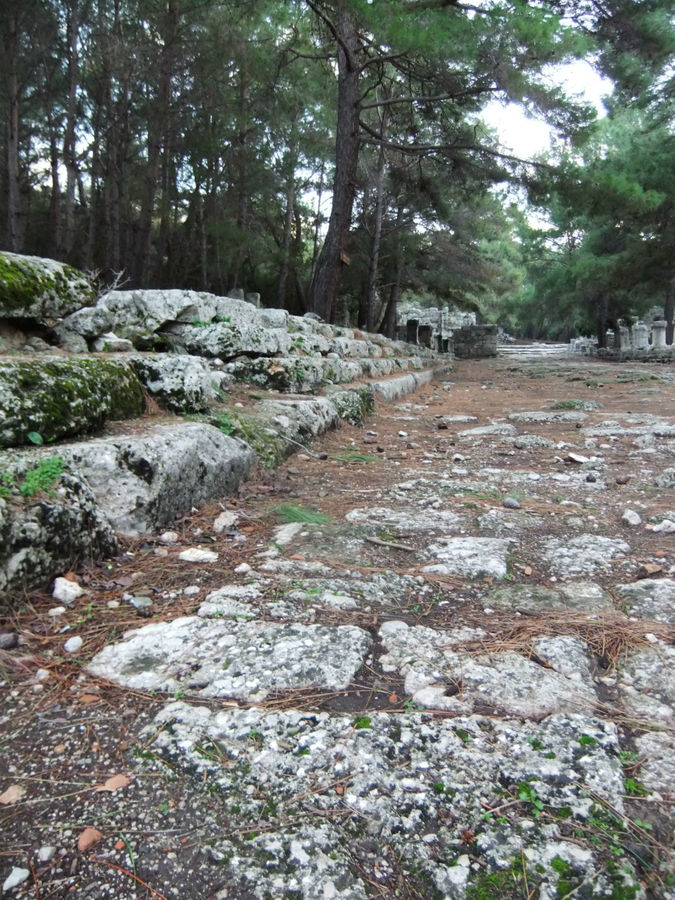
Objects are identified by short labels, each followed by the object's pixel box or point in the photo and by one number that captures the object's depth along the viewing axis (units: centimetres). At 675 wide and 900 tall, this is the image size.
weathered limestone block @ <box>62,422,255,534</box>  185
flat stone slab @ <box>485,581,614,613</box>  152
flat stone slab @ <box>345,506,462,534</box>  221
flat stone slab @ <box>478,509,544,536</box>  218
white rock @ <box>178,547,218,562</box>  182
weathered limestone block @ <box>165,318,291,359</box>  389
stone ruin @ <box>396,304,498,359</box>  1762
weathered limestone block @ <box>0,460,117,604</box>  140
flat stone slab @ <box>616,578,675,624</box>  144
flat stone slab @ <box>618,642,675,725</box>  106
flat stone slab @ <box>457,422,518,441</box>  439
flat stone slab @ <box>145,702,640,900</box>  75
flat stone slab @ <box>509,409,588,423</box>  504
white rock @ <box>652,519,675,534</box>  207
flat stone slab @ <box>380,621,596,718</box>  109
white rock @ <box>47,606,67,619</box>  140
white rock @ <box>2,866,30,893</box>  71
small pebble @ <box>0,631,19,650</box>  127
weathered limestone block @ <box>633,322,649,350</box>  1805
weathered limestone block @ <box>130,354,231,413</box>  278
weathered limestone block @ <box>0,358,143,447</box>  179
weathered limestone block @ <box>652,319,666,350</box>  1734
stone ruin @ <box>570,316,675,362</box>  1484
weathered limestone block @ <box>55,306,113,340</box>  278
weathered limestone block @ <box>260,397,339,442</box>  338
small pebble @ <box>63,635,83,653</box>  129
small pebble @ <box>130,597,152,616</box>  147
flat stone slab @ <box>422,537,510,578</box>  177
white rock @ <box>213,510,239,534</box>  211
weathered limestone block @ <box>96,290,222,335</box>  358
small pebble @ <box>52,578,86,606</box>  147
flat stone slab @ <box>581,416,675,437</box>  406
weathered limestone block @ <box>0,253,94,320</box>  238
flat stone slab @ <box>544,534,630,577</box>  179
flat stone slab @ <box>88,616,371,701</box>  115
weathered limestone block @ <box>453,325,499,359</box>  1806
